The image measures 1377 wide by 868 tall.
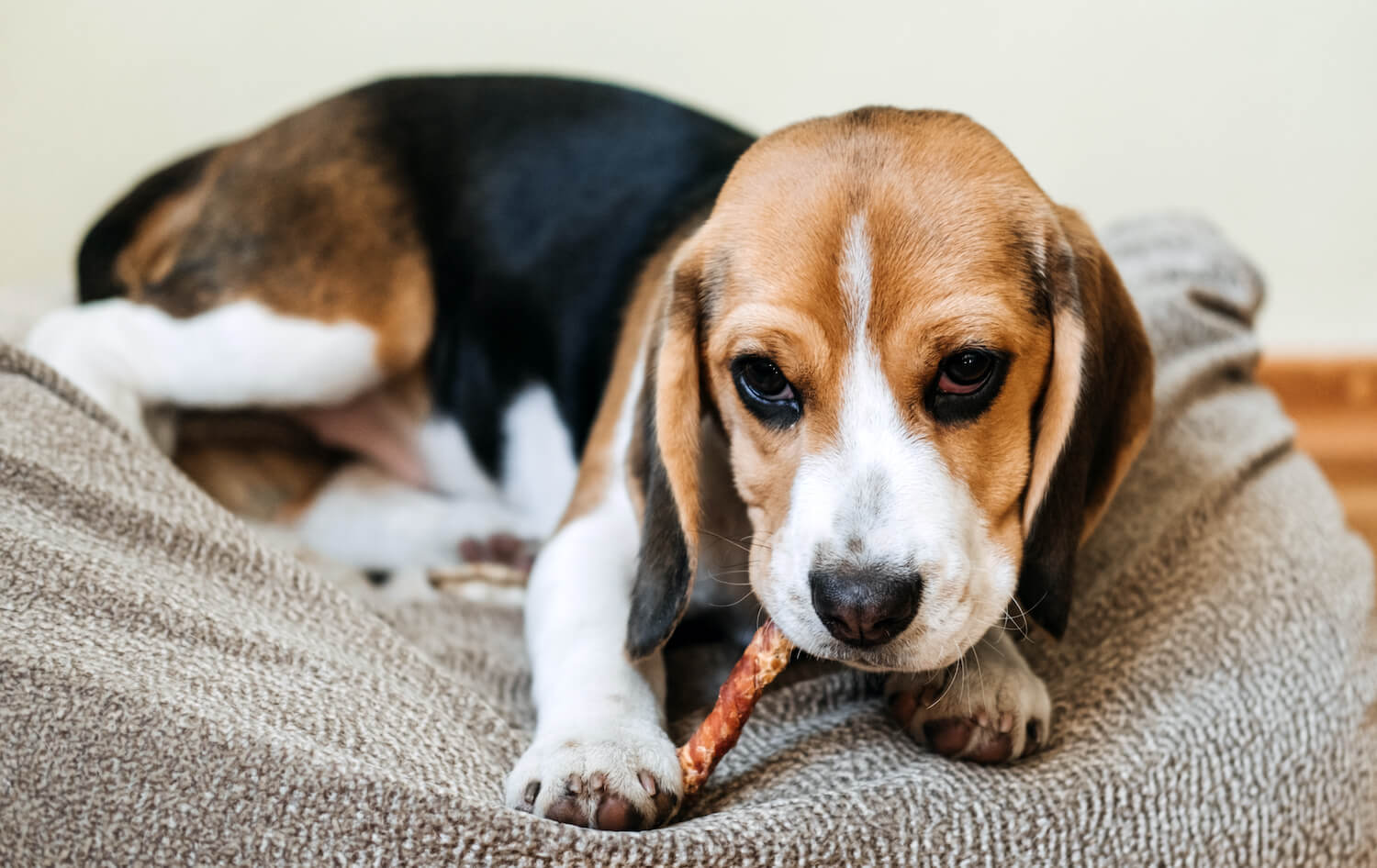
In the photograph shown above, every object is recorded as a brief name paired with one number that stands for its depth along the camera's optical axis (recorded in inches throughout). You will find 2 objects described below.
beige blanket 22.5
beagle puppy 23.4
